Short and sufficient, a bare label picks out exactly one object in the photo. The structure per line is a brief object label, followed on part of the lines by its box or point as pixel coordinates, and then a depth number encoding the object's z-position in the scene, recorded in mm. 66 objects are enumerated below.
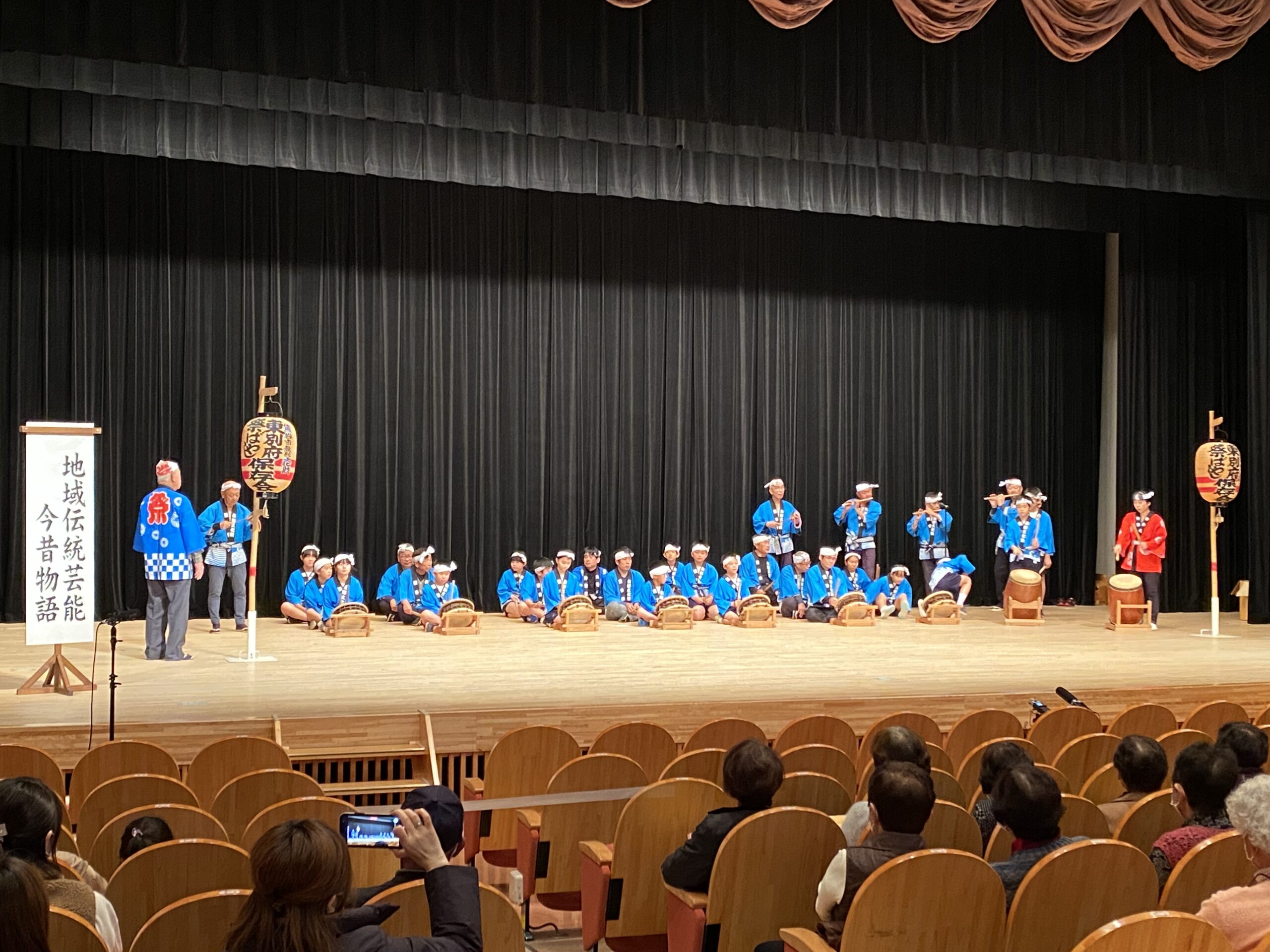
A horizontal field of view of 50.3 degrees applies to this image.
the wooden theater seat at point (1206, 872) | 3512
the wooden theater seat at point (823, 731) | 6141
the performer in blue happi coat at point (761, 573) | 14523
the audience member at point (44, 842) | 3000
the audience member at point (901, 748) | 4445
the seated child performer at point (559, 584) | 13664
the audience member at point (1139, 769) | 4500
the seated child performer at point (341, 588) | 12977
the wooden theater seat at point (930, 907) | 3150
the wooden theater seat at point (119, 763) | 5422
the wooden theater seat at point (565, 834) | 4773
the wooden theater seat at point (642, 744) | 5836
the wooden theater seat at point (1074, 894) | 3301
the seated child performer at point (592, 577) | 14133
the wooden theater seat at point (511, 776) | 5457
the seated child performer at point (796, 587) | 14320
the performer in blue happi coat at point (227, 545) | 12398
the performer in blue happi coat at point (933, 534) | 15406
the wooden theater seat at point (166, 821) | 4055
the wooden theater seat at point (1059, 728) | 6395
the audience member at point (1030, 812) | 3598
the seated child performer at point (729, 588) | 14125
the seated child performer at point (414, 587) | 13211
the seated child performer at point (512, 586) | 13820
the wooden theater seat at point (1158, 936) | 2674
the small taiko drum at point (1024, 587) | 13984
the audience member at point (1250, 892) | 2986
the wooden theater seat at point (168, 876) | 3371
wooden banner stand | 8234
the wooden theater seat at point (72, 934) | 2768
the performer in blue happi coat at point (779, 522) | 14797
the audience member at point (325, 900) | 2348
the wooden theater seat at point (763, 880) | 3715
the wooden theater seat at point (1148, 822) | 4219
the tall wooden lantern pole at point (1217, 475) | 12773
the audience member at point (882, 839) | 3436
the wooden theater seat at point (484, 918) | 2955
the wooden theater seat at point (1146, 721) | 6621
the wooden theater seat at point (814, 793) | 4629
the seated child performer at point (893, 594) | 14594
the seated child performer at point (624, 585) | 14000
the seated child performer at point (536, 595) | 13648
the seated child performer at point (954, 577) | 14648
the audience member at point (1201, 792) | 3859
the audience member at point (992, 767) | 4238
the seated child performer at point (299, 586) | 13086
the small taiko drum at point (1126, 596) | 13445
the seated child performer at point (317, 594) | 12953
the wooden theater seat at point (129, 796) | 4582
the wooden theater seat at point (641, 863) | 4262
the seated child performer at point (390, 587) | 13516
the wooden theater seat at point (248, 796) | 4691
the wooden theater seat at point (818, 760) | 5379
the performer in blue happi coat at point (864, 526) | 15484
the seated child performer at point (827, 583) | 14484
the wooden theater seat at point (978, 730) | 6309
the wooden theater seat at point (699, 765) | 5086
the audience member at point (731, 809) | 3881
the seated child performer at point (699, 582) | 14047
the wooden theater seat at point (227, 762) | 5574
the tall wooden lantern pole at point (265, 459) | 9820
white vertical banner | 8023
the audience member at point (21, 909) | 2297
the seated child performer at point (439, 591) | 13062
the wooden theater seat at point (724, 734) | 5949
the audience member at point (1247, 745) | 4730
